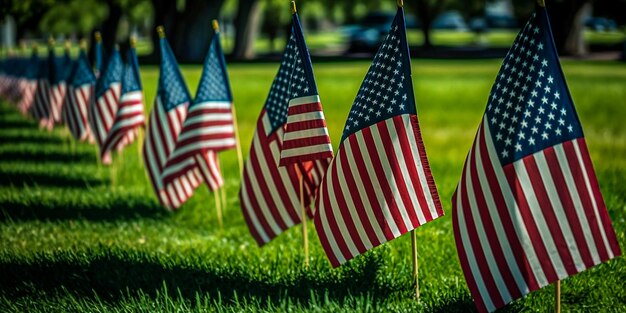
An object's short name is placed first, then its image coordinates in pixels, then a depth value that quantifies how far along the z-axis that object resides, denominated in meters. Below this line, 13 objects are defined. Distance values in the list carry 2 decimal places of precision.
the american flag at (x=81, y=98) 15.36
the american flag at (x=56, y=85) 18.39
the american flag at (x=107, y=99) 13.49
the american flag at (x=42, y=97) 19.50
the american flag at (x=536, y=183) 5.43
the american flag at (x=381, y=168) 6.32
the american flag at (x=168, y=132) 10.84
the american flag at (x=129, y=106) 12.25
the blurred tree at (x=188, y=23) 40.56
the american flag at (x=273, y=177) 8.02
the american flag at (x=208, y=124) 9.88
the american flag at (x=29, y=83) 23.42
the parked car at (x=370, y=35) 58.09
